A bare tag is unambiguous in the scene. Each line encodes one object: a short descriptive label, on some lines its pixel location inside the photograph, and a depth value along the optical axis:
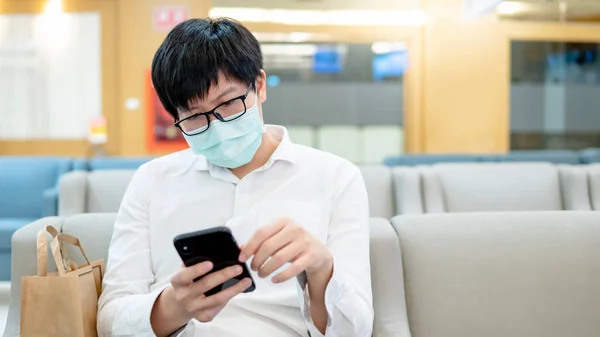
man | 1.51
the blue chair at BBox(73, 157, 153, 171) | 5.97
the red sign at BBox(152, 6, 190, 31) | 9.97
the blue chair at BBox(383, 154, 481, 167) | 6.89
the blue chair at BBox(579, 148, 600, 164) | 7.34
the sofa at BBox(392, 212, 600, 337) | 1.79
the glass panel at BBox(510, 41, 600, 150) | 10.57
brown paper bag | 1.52
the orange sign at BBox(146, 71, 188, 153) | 9.98
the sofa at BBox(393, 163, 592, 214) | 3.99
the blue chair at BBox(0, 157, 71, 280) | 5.80
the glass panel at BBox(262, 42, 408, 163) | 10.13
